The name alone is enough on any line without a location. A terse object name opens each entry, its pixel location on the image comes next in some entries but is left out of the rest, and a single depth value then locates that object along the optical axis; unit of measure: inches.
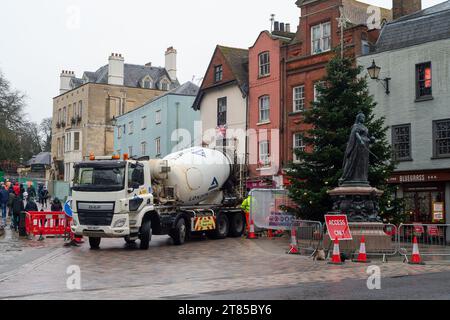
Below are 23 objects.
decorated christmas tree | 866.8
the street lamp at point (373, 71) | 1011.9
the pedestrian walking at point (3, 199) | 1114.7
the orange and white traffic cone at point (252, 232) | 973.8
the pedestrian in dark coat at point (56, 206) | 1064.8
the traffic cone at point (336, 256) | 625.4
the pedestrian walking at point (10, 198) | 1251.8
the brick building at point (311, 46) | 1275.8
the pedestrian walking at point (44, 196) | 1710.1
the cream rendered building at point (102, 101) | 2454.5
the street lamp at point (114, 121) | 2263.8
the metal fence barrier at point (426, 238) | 684.1
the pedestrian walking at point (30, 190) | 1405.0
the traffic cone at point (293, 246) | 735.1
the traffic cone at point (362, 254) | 635.5
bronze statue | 705.0
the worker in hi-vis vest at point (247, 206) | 994.8
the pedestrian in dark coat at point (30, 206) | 1019.9
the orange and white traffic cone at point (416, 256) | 631.2
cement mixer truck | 759.1
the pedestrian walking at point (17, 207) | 1024.2
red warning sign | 650.2
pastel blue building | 1825.8
